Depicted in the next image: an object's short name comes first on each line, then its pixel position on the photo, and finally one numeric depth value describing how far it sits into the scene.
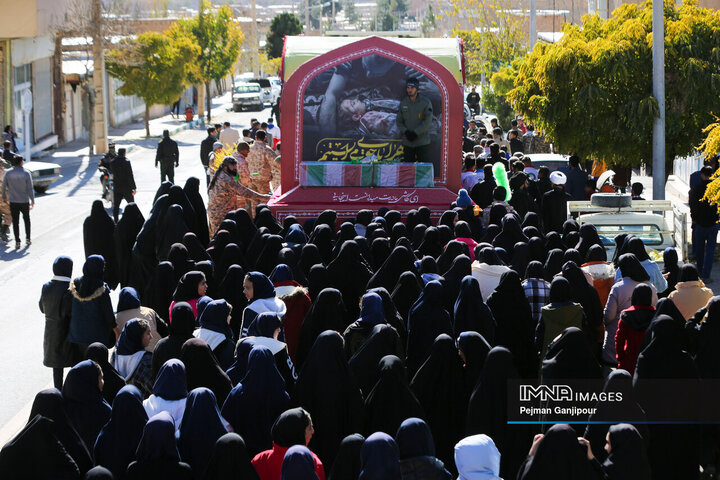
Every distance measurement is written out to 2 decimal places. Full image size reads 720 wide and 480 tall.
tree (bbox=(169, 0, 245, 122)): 52.47
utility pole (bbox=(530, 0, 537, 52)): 32.12
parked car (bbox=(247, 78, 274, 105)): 61.25
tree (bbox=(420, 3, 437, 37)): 95.99
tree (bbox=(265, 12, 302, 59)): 71.12
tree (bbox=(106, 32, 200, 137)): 41.97
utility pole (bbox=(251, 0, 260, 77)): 74.44
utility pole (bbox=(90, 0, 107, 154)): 35.16
